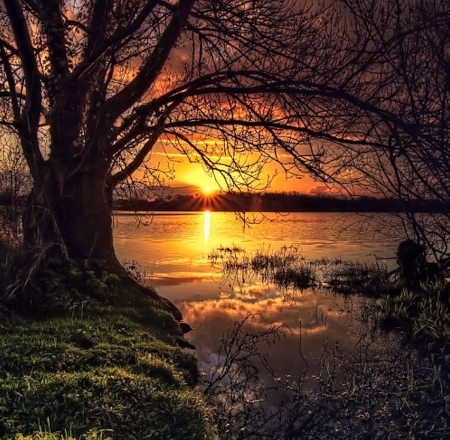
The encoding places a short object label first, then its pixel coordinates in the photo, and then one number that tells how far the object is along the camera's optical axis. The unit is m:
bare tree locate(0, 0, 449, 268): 6.95
